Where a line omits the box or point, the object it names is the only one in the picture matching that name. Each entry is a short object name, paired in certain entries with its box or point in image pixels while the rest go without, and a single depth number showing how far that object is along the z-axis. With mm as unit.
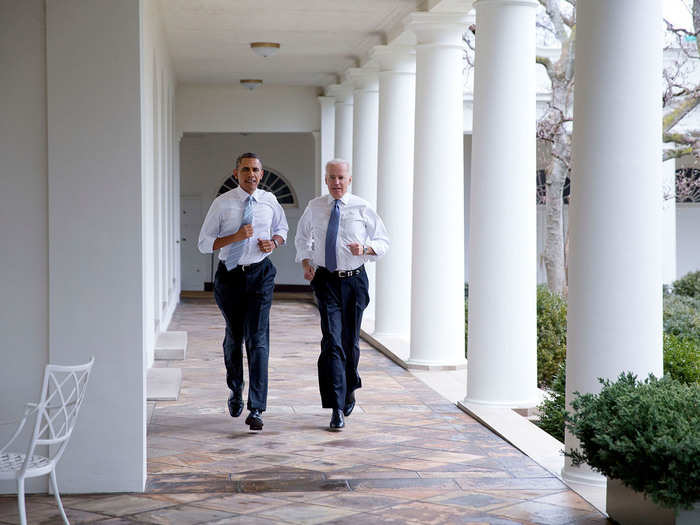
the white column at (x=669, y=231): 19441
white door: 23719
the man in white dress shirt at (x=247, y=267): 6773
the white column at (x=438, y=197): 9656
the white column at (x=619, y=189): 5086
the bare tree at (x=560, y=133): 14008
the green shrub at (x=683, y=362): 8102
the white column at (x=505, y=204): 7516
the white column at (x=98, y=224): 4996
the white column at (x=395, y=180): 11906
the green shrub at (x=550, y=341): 10672
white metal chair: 3945
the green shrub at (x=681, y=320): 11228
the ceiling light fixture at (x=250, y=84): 16797
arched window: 24219
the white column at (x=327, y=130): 18406
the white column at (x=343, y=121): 16141
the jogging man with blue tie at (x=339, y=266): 6895
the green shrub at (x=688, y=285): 18250
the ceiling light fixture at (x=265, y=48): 13234
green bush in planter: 4027
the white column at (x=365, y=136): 13820
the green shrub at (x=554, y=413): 6877
